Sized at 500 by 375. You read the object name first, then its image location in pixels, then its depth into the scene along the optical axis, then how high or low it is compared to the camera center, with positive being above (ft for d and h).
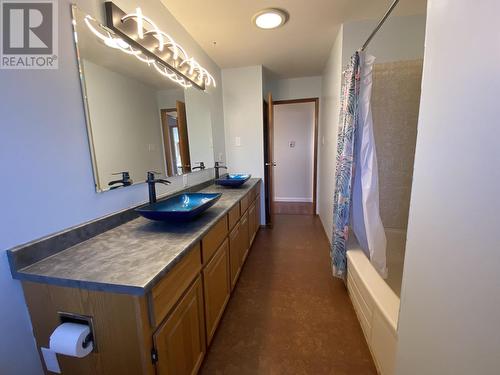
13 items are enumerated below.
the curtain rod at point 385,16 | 3.87 +2.59
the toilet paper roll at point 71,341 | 2.36 -2.04
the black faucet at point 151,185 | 4.76 -0.71
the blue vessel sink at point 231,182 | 8.10 -1.18
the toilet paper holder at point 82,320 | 2.53 -1.99
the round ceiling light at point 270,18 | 6.04 +3.83
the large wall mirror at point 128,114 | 3.75 +0.90
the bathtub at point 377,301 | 3.65 -3.27
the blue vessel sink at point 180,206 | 3.88 -1.18
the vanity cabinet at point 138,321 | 2.45 -2.11
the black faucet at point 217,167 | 9.34 -0.74
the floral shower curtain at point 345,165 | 5.40 -0.50
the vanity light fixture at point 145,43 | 4.05 +2.49
